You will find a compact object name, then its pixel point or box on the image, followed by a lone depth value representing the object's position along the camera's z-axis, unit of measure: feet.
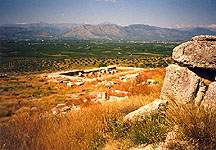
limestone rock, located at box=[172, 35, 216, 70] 11.64
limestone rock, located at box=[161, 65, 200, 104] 12.19
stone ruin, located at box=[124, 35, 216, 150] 11.60
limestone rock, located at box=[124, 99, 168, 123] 11.69
